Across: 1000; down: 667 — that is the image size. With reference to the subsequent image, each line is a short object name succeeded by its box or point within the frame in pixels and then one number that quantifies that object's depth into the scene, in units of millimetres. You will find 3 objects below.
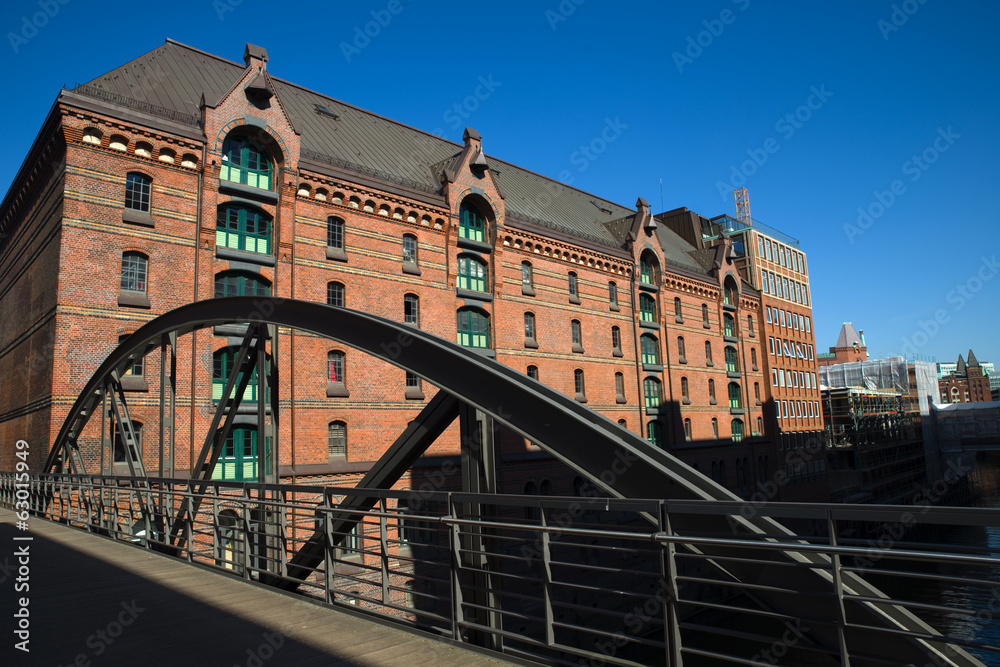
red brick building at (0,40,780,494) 15797
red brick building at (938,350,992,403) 128000
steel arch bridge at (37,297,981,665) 3361
